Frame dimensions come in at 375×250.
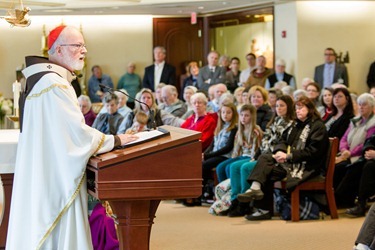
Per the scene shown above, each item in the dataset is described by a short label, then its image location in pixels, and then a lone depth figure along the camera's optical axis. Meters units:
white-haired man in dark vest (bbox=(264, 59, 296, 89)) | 13.11
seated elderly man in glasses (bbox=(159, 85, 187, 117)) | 9.96
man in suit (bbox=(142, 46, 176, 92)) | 14.91
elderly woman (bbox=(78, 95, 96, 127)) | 10.52
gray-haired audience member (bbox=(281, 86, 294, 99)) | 10.21
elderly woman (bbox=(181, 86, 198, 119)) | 10.27
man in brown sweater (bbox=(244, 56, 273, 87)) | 13.44
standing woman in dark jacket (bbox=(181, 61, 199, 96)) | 14.09
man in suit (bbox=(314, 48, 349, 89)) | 13.14
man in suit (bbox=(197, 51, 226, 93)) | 13.21
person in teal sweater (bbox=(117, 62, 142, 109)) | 15.80
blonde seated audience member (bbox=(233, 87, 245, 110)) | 10.36
